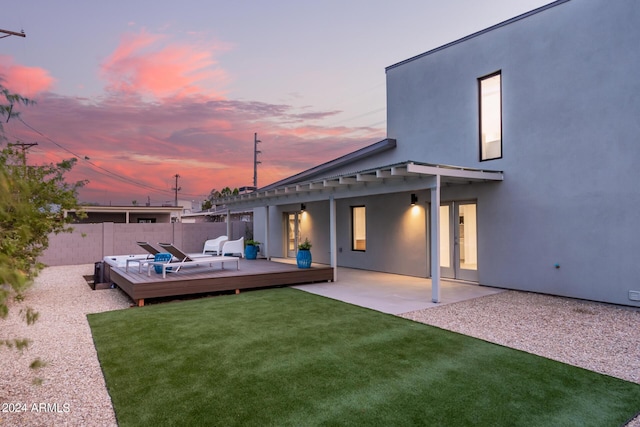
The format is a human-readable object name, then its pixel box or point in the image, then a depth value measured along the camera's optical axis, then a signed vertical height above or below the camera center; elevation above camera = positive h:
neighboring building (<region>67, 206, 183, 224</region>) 22.89 +0.73
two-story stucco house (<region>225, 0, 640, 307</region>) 7.07 +1.33
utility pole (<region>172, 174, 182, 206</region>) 55.00 +5.54
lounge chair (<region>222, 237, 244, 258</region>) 13.77 -0.88
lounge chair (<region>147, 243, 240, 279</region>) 8.41 -0.87
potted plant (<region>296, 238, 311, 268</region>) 9.99 -0.95
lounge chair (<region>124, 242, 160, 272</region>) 9.30 -0.65
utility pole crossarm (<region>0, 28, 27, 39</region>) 9.17 +4.89
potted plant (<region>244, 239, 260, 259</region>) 14.21 -1.06
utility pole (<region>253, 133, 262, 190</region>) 33.09 +6.09
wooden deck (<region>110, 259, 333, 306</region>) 7.48 -1.26
